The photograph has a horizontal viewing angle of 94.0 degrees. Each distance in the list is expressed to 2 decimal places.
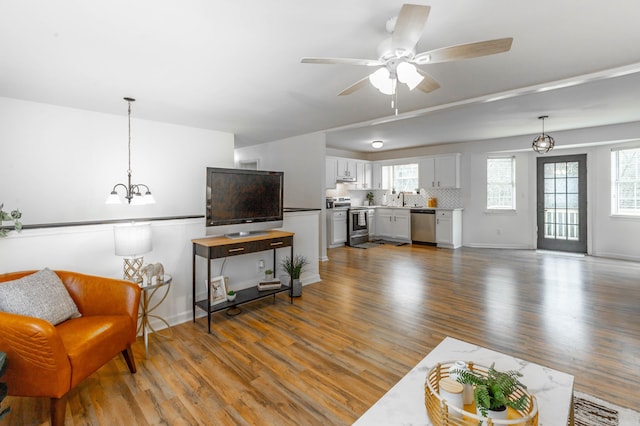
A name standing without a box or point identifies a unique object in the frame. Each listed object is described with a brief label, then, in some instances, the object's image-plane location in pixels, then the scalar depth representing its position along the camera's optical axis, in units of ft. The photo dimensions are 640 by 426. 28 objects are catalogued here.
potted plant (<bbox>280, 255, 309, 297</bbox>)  12.39
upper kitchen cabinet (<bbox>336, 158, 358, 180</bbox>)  25.47
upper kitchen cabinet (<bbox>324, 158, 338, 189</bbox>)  24.40
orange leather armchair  5.32
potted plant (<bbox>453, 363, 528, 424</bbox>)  3.62
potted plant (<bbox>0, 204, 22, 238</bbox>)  6.65
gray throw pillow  5.99
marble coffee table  3.87
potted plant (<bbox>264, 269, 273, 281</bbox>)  12.70
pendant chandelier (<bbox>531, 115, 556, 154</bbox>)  16.75
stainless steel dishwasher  24.49
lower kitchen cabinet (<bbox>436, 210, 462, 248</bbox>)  23.53
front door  20.52
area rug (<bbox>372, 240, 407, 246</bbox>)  25.51
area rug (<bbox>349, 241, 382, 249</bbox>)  24.67
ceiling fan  5.41
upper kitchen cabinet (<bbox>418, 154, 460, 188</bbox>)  23.99
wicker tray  3.43
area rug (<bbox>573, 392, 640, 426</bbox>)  5.69
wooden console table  9.76
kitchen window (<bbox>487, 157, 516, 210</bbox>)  23.02
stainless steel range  25.03
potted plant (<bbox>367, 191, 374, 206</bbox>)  29.25
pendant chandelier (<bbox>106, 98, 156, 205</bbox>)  11.89
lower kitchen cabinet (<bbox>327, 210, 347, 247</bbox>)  24.06
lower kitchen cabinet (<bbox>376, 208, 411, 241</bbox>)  26.05
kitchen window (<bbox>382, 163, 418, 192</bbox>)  27.09
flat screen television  10.52
